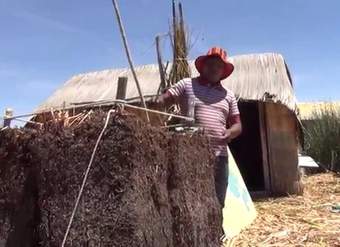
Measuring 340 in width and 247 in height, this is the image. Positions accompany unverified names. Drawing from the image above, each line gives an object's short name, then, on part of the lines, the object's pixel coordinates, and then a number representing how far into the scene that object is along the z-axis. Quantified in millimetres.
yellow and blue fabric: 5904
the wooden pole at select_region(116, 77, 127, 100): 3871
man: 5023
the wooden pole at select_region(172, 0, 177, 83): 9070
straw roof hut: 9930
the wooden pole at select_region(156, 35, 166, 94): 8972
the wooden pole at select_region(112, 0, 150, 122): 3598
